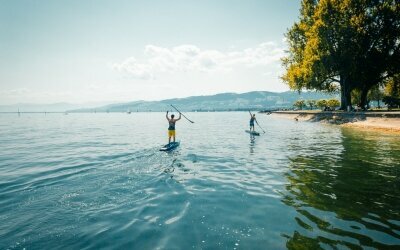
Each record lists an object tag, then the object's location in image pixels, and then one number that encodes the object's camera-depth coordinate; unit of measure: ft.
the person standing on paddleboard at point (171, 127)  84.23
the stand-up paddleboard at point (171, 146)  79.30
